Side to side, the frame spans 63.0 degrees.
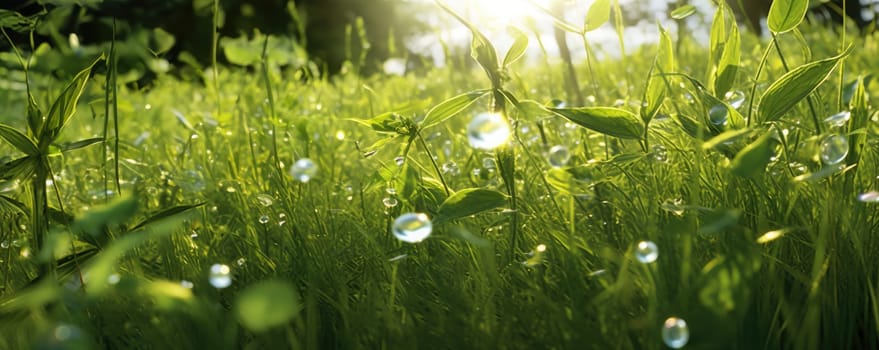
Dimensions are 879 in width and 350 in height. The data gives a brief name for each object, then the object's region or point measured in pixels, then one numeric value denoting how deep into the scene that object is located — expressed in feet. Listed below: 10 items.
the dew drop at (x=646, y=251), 2.31
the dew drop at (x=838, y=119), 2.89
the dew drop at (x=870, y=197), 2.54
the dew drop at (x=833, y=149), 2.60
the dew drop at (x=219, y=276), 2.18
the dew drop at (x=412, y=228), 2.38
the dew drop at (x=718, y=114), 3.09
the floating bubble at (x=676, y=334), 2.01
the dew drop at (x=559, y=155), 2.77
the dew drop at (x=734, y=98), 3.51
